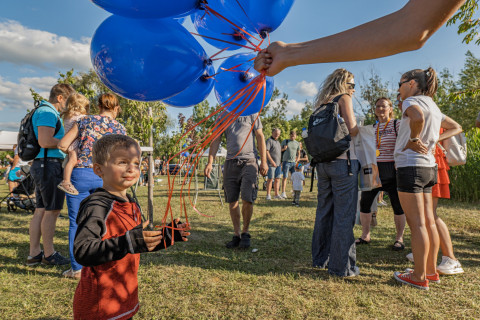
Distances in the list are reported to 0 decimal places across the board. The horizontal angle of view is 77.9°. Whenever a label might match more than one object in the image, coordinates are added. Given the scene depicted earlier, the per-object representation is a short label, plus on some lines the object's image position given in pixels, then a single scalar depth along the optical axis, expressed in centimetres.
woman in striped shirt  371
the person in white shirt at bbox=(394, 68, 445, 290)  255
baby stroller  675
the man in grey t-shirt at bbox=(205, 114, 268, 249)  389
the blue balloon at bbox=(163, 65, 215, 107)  222
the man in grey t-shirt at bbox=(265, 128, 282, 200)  872
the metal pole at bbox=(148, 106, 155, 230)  495
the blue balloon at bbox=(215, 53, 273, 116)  234
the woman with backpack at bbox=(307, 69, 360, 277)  292
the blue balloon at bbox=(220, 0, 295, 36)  188
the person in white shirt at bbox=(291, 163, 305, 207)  750
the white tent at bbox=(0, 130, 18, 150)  1700
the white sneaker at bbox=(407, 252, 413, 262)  337
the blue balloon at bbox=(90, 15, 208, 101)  164
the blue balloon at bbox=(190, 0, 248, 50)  205
